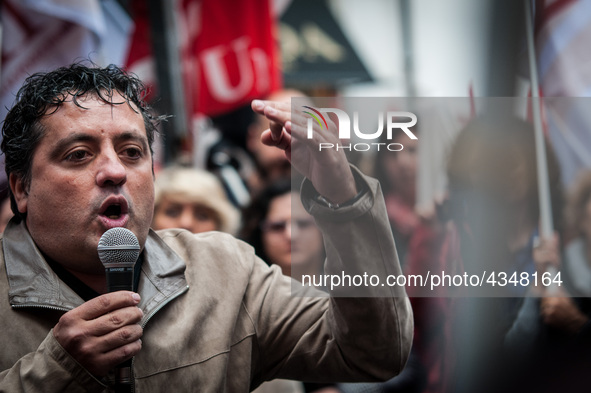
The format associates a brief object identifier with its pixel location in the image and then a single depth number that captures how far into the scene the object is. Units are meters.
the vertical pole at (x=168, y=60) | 6.84
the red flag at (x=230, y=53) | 6.32
